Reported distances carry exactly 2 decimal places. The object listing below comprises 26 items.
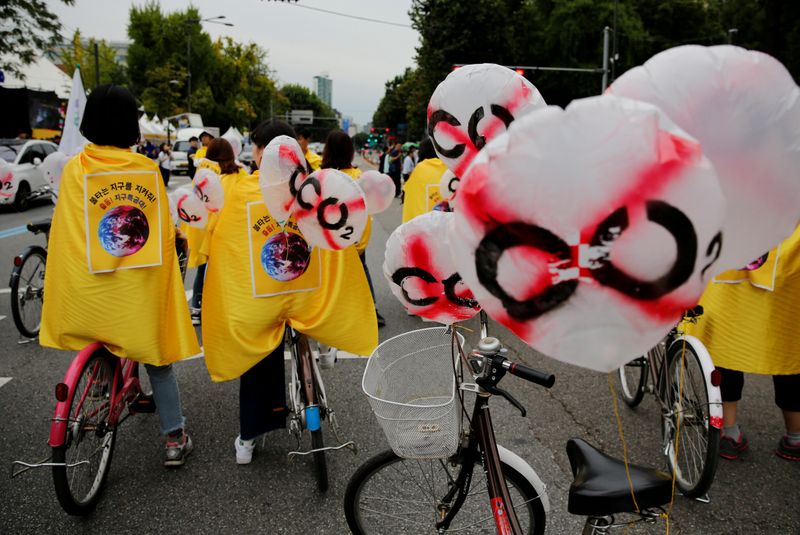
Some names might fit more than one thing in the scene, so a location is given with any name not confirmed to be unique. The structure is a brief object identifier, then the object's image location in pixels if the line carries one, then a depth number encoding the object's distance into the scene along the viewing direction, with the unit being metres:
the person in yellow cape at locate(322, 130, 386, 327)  4.57
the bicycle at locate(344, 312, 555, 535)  1.91
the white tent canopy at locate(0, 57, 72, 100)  27.52
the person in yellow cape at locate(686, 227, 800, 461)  2.94
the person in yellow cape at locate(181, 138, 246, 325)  4.11
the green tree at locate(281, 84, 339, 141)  116.44
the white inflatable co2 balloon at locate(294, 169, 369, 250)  2.60
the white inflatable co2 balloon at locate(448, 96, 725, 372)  1.05
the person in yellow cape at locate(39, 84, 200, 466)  2.76
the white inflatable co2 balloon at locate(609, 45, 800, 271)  1.22
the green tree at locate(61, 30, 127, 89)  40.19
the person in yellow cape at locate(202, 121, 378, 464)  2.97
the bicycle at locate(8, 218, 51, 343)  5.03
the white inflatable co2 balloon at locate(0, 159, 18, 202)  4.35
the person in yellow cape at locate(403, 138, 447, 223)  5.71
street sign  92.70
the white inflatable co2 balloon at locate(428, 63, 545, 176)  1.94
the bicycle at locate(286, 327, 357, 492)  2.93
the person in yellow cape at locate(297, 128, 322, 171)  5.75
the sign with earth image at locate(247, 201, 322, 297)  2.96
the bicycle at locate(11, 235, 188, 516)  2.57
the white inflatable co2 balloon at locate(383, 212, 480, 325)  1.83
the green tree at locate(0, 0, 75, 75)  25.81
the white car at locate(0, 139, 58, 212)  13.99
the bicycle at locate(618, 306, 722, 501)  2.71
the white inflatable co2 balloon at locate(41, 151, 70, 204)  3.83
